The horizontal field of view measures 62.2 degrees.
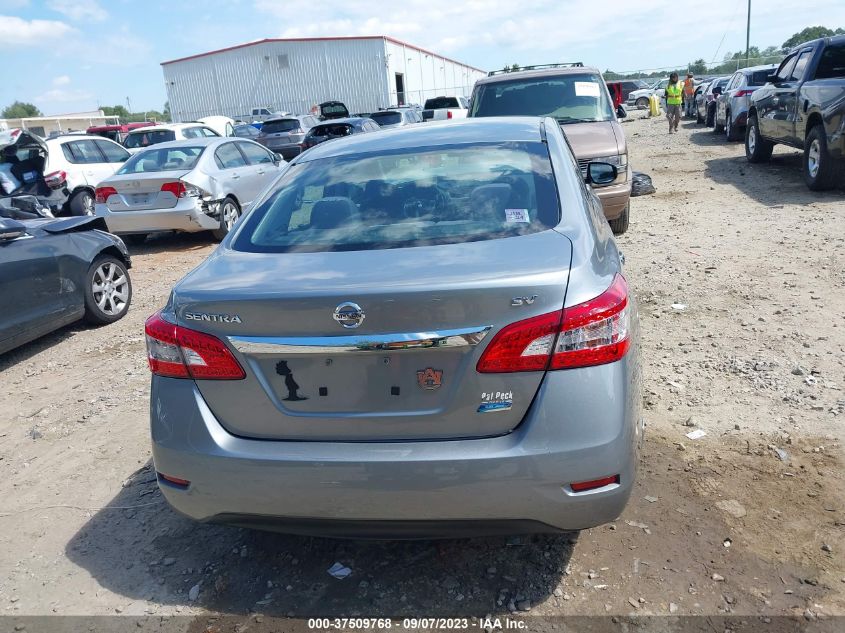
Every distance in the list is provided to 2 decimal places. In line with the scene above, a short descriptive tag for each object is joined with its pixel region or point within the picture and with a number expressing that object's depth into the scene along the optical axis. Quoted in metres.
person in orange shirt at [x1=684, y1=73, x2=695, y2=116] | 27.04
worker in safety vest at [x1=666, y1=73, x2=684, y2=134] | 20.69
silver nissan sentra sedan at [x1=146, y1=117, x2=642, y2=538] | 2.27
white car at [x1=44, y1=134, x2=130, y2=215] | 12.32
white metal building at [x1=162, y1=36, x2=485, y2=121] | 47.00
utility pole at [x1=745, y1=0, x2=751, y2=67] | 46.44
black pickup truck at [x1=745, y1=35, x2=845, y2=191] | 9.30
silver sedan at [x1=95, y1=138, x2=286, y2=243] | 9.86
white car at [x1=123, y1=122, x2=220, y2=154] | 18.20
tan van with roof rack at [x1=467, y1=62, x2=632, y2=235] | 8.41
